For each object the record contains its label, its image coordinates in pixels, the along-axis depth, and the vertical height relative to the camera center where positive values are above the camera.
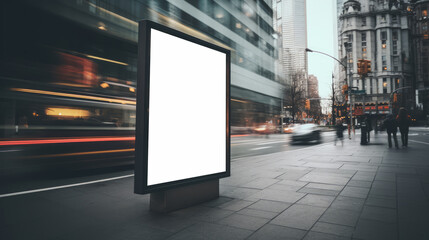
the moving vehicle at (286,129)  42.84 -0.37
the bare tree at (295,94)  53.16 +7.19
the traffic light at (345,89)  19.84 +3.07
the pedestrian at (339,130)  18.12 -0.21
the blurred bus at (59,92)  5.21 +0.83
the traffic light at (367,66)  15.95 +3.92
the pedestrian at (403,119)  12.43 +0.42
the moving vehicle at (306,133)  17.05 -0.42
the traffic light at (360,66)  16.02 +3.96
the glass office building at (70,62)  5.21 +1.52
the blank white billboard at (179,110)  3.00 +0.24
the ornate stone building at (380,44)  79.94 +27.61
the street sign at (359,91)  18.23 +2.62
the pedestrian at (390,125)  12.72 +0.12
